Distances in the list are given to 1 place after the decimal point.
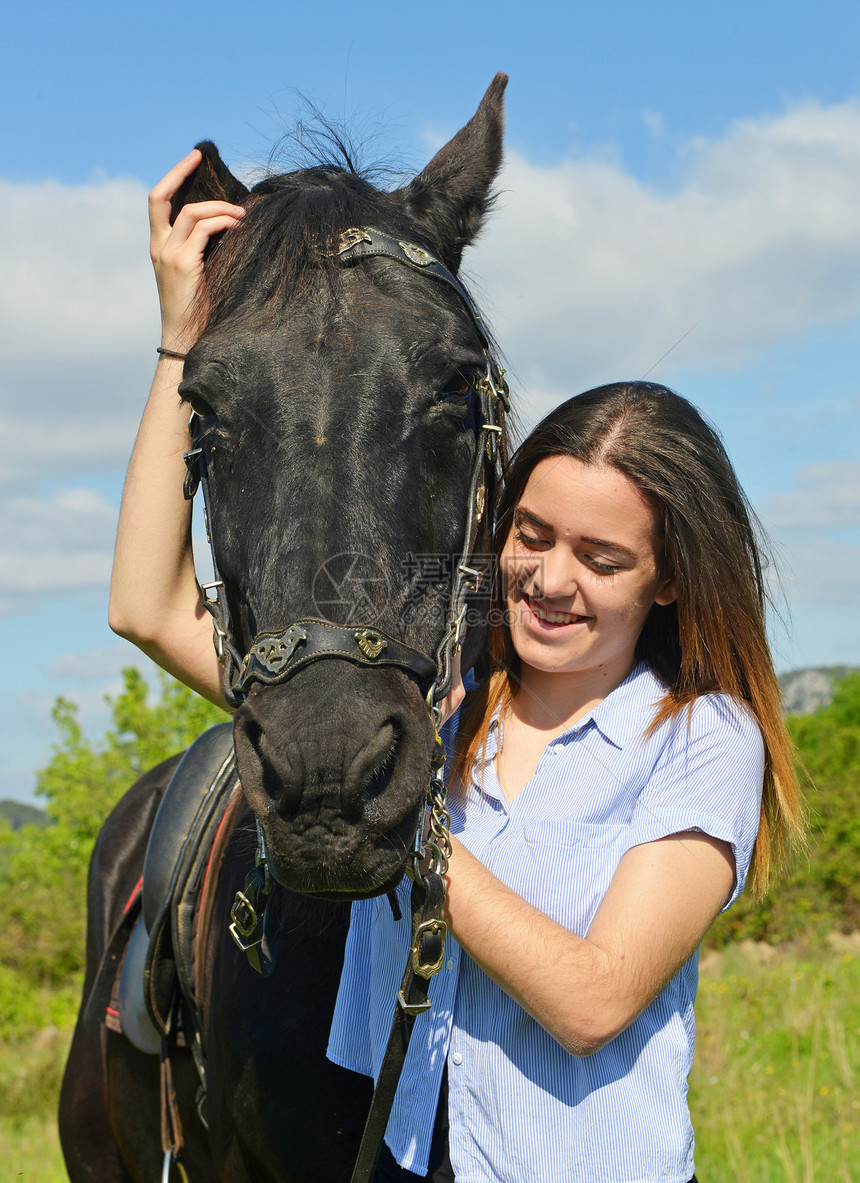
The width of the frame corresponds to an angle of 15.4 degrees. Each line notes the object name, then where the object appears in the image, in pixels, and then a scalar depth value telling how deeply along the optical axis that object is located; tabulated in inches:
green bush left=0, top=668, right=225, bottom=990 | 474.2
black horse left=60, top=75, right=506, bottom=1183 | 94.8
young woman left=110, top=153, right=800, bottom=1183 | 97.6
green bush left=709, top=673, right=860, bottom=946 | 355.6
